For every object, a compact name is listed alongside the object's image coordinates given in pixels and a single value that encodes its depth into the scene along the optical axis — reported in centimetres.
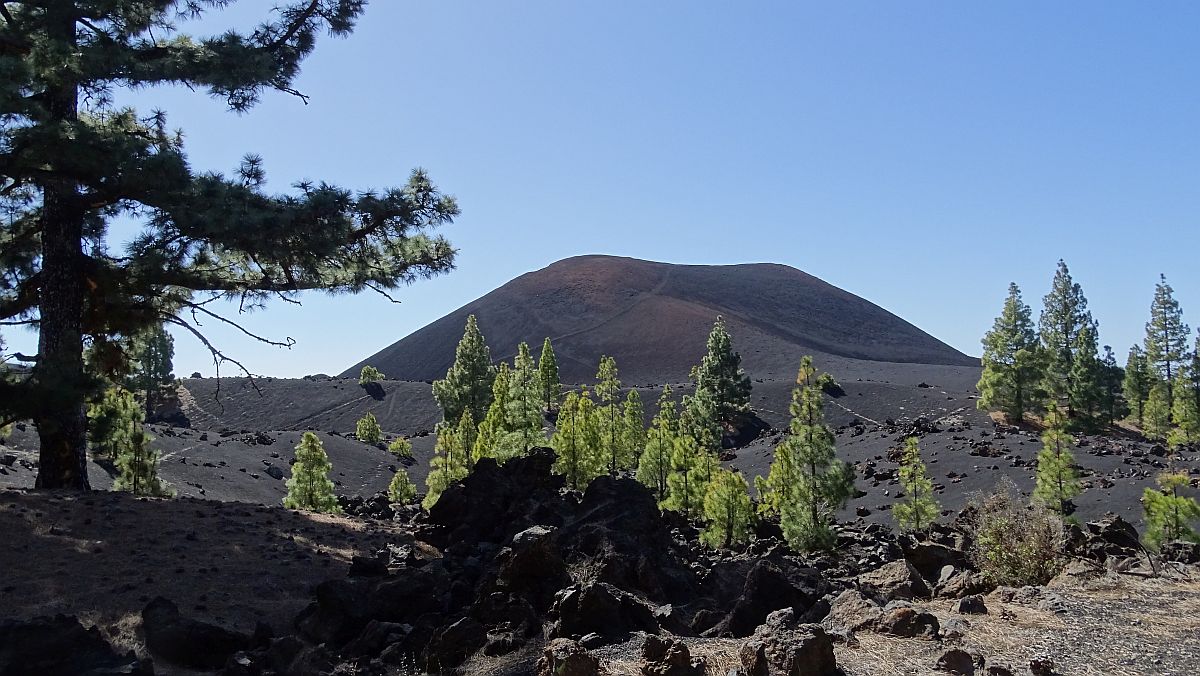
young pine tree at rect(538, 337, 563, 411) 6134
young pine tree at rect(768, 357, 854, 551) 2188
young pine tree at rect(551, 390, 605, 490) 3123
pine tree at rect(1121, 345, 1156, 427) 6166
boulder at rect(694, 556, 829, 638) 795
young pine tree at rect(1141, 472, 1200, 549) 2062
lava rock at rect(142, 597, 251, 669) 694
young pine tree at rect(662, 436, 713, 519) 2969
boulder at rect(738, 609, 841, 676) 584
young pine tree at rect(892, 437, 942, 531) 2598
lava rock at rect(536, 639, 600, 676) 593
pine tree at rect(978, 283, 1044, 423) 5328
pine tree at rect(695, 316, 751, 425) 6034
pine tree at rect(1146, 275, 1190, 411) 6222
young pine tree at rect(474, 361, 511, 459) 2975
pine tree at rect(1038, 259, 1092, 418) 6538
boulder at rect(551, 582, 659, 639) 711
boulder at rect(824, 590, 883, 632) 759
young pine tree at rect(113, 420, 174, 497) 2147
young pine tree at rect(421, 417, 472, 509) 3080
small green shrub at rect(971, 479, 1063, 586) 1157
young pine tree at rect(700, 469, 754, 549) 2388
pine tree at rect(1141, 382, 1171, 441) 5478
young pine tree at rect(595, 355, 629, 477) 3728
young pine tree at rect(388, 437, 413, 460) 5269
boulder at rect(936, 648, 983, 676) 621
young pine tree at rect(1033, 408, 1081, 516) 2592
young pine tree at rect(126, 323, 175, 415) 6406
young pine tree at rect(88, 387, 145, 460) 2080
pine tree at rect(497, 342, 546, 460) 2870
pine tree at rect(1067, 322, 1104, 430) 5788
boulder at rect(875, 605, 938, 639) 725
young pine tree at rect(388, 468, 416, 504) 3219
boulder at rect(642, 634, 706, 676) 584
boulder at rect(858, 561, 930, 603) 1050
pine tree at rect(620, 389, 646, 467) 3875
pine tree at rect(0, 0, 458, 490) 1070
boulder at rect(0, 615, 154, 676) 554
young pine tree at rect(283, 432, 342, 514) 2411
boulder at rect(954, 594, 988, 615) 863
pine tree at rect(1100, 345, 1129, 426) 6134
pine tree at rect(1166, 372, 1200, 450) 4900
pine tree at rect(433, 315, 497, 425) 5684
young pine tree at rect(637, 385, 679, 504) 3391
